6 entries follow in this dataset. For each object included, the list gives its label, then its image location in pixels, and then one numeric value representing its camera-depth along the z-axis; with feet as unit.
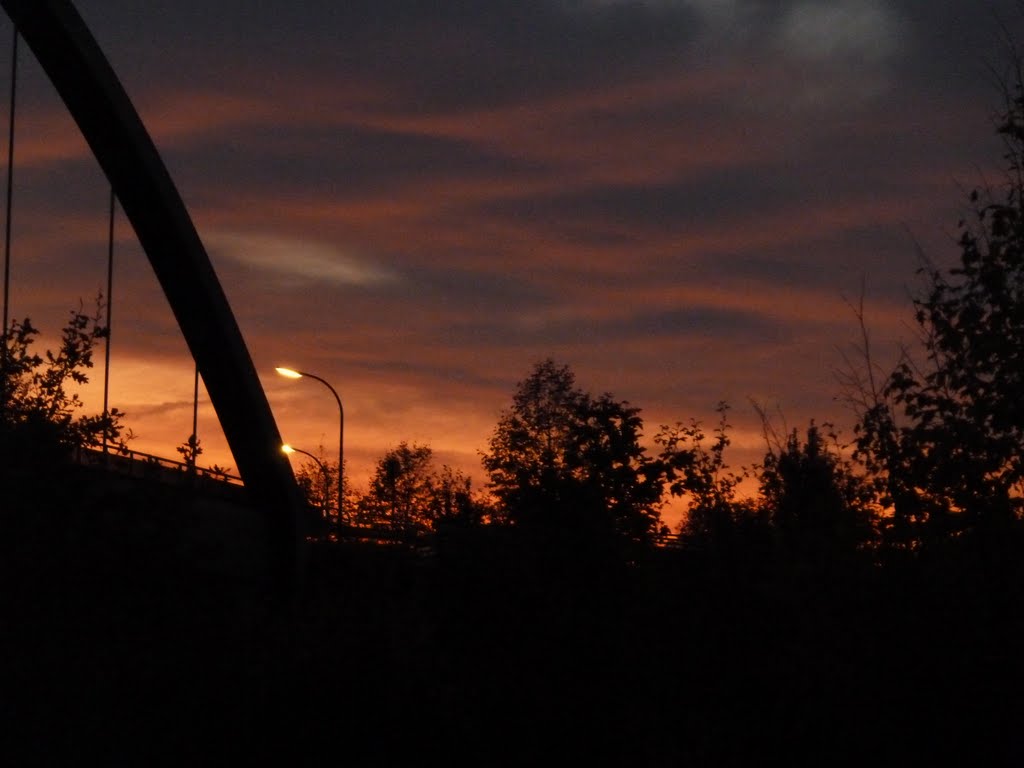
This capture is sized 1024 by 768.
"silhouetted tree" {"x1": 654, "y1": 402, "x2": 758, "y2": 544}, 255.29
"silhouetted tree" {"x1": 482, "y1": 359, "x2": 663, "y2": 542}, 252.62
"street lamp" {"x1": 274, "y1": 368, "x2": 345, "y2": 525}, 174.64
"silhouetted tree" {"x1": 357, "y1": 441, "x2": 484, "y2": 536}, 337.93
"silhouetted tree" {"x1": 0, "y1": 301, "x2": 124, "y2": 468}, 119.03
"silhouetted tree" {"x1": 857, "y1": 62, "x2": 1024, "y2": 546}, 81.66
